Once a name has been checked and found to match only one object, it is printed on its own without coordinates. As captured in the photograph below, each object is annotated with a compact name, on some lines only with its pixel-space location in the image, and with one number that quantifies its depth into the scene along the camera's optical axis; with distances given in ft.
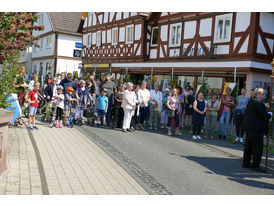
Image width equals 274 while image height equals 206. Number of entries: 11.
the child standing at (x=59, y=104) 30.78
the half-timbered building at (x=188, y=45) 44.01
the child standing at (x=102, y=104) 34.77
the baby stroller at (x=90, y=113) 34.51
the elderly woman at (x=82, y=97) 33.63
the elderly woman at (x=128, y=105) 32.65
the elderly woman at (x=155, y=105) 36.25
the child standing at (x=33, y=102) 28.40
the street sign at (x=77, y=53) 62.43
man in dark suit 20.78
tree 23.08
